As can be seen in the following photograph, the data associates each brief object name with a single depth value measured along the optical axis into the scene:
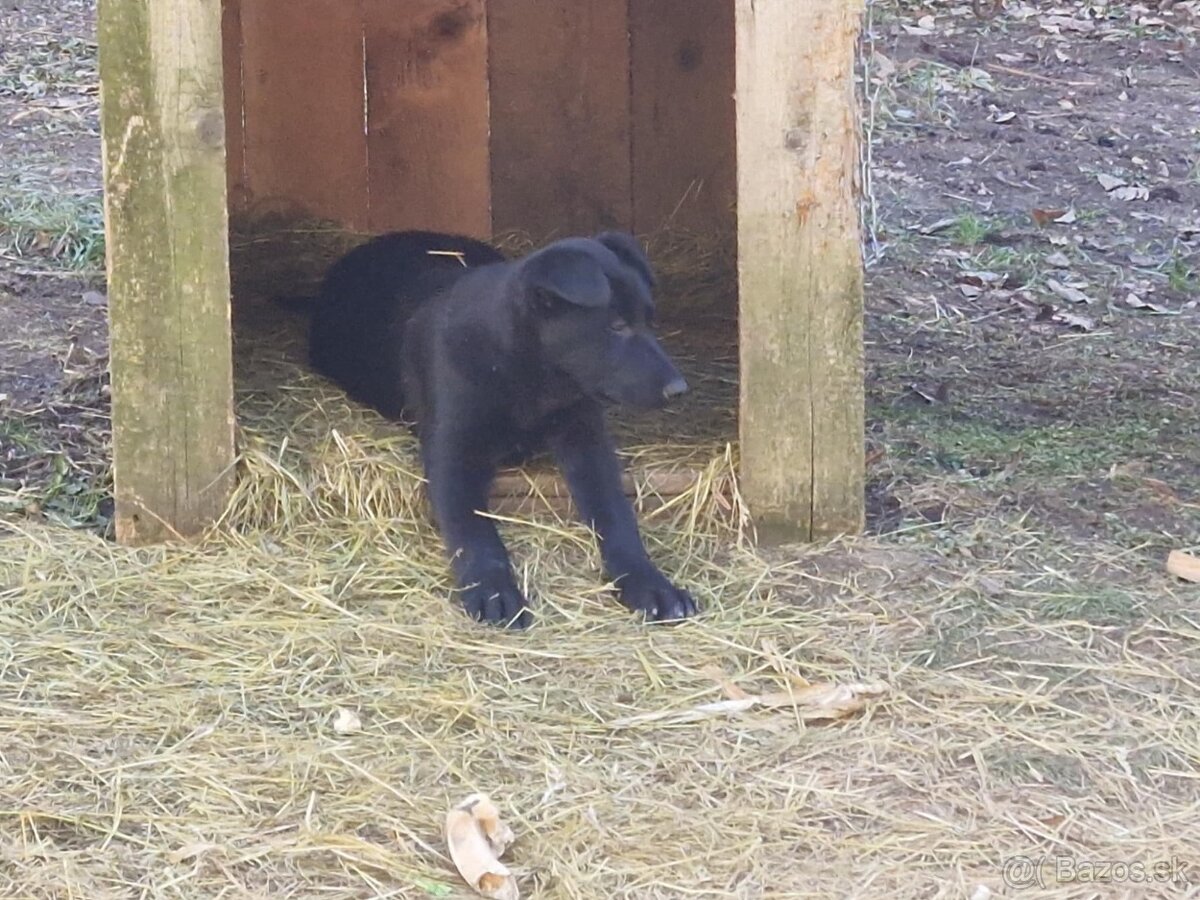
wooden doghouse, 4.14
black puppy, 4.02
